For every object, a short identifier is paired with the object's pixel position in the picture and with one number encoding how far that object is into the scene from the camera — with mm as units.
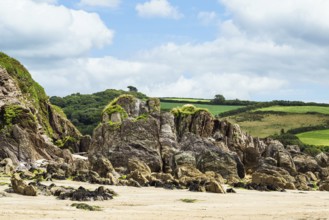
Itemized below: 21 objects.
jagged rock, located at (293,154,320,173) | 95431
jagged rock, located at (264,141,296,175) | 87312
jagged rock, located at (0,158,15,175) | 68250
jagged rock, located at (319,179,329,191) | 67769
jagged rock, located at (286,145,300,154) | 106250
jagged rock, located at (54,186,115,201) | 43628
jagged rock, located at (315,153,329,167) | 108550
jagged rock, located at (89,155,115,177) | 70088
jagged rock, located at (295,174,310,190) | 67062
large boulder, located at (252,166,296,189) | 65369
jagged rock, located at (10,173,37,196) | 45094
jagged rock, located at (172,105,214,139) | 102544
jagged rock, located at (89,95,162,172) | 80875
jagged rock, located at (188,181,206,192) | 55656
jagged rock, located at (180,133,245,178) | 77750
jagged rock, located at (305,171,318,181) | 85312
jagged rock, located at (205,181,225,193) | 55188
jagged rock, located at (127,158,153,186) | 62531
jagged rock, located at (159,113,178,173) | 81919
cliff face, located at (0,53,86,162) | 83312
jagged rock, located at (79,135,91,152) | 123481
